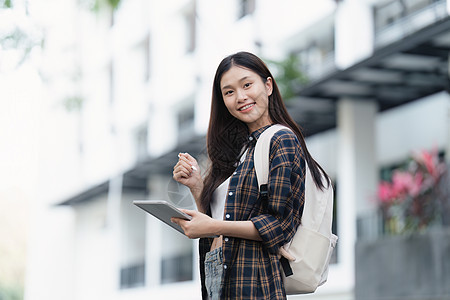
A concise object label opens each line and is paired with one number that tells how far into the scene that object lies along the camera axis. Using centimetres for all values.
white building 1491
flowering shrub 1197
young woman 309
